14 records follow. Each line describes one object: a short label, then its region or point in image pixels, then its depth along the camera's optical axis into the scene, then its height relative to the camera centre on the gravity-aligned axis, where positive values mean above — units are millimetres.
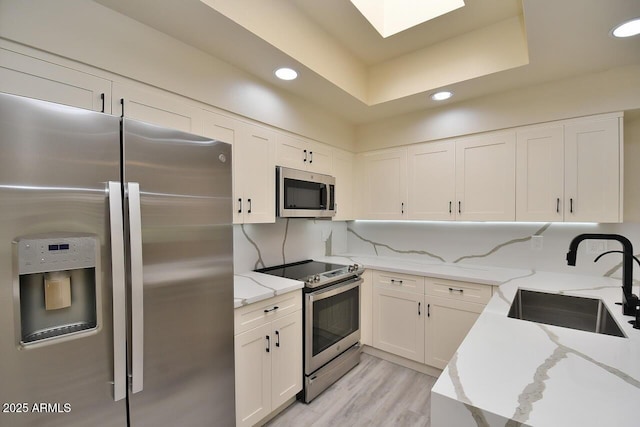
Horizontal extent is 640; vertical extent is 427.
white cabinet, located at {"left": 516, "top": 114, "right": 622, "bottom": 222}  2107 +277
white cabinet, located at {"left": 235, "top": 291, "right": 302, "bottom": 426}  1729 -959
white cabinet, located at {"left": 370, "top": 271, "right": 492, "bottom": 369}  2369 -934
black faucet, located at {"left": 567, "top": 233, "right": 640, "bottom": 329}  1419 -286
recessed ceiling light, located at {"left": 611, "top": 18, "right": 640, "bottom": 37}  1566 +994
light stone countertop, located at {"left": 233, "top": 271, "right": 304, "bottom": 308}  1752 -533
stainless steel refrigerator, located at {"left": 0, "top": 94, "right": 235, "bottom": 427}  858 -210
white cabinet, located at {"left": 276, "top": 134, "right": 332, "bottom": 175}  2467 +510
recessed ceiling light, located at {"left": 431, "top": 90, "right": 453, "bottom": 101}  2469 +981
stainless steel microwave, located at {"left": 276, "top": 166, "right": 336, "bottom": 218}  2389 +139
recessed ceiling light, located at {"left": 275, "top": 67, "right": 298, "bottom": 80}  2100 +1012
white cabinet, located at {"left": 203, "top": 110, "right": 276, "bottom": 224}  1996 +344
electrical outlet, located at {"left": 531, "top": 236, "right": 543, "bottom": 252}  2541 -316
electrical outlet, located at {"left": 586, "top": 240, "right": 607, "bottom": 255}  2299 -321
